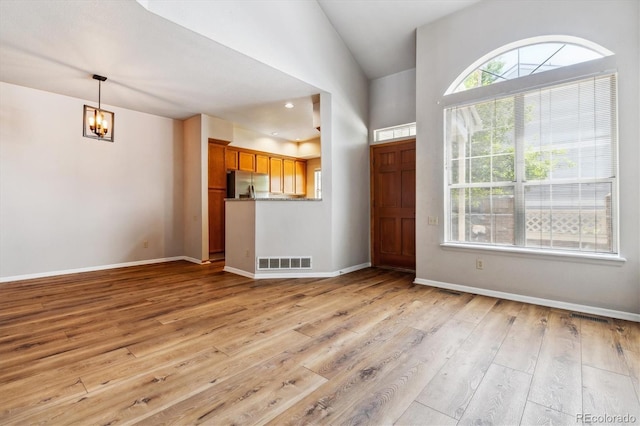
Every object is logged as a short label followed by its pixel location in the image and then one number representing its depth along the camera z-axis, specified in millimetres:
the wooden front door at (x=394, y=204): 4906
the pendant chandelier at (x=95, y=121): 3740
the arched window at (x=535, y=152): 2953
